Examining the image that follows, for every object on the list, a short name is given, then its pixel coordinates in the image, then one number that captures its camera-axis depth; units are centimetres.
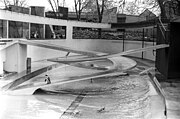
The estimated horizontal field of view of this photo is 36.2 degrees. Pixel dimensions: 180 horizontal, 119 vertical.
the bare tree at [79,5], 3847
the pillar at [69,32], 2656
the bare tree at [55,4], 4361
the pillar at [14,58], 1495
